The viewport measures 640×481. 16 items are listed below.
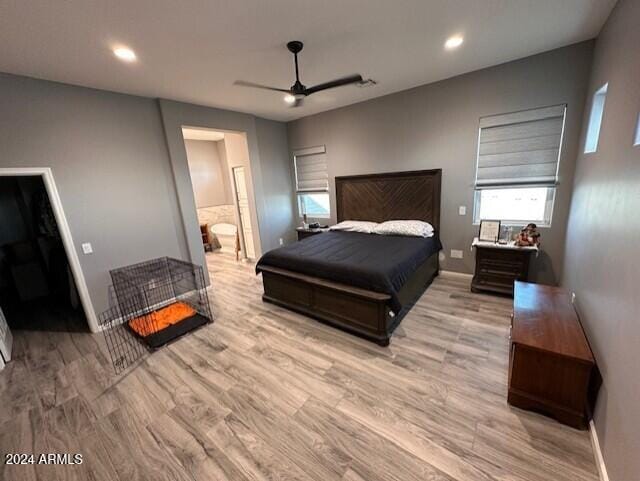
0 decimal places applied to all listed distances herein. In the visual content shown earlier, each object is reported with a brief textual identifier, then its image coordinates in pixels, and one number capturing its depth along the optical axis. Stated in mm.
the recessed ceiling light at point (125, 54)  2186
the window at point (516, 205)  3119
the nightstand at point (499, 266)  3029
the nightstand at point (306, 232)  4805
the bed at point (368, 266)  2465
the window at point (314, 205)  5227
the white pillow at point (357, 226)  4125
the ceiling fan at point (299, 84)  2244
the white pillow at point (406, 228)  3623
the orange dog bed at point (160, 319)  2936
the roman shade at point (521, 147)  2914
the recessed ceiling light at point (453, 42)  2379
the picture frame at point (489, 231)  3246
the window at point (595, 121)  2238
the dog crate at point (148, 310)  2744
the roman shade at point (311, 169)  4953
